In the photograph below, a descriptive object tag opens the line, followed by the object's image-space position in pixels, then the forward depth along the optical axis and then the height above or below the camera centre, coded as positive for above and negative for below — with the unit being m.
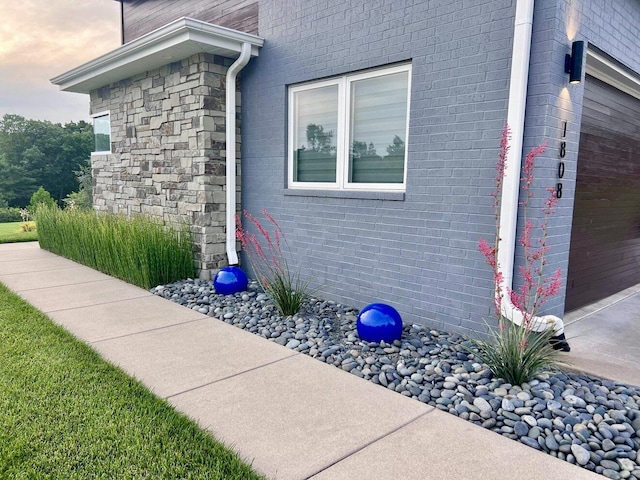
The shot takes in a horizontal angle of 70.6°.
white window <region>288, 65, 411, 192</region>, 4.28 +0.59
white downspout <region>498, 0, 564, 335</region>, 3.25 +0.20
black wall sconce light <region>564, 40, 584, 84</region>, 3.32 +0.97
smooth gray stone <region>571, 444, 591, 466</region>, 2.18 -1.26
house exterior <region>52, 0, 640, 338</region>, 3.47 +0.56
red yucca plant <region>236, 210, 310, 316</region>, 4.43 -0.96
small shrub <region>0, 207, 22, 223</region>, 22.23 -1.68
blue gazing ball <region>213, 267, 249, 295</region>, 5.14 -1.08
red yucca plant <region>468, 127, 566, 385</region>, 2.94 -0.83
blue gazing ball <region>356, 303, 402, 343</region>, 3.63 -1.09
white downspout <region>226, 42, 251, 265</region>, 5.44 +0.38
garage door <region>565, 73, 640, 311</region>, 4.42 -0.05
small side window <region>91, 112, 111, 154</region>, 7.63 +0.90
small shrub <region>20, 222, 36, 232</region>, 11.50 -1.16
